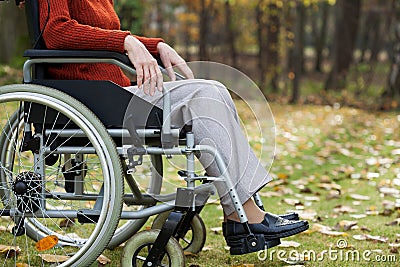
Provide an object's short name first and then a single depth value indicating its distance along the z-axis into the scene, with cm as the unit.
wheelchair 365
